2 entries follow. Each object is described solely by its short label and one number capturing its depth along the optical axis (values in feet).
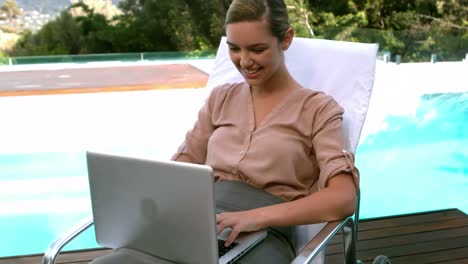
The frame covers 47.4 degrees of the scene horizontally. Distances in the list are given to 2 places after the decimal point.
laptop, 3.81
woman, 4.85
